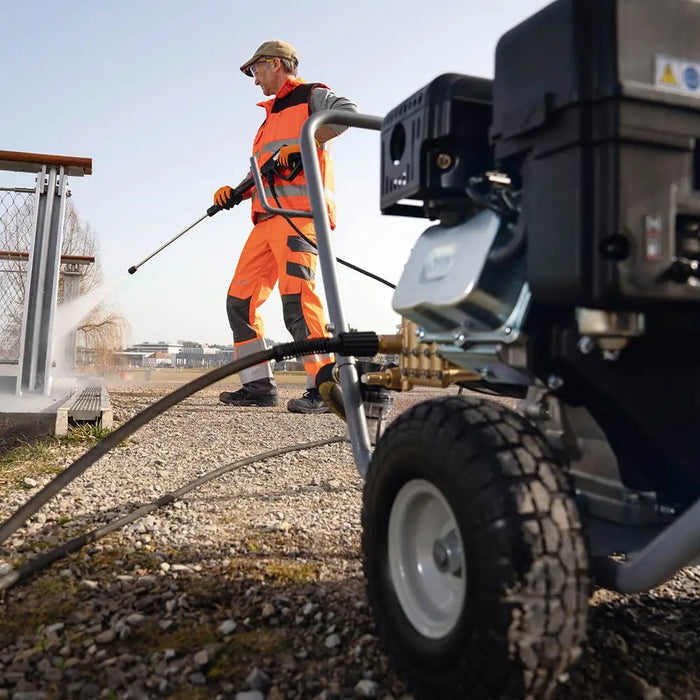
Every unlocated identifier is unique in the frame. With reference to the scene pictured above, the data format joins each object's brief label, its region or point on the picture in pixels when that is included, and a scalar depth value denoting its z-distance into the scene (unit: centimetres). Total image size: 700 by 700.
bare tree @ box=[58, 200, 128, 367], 1241
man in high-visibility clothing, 415
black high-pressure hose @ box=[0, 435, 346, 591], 166
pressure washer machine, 90
